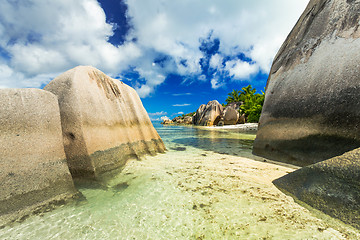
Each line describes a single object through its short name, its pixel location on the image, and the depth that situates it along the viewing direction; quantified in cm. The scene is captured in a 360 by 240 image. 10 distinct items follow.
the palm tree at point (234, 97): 4851
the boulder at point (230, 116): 3247
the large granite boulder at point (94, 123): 307
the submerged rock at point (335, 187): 173
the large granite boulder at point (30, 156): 209
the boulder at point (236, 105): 3988
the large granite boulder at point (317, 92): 315
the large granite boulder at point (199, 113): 4125
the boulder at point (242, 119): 3378
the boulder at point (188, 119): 5272
